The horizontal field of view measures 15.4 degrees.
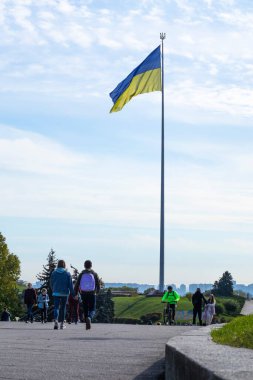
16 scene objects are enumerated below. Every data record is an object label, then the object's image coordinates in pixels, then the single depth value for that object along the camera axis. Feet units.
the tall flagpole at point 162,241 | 173.68
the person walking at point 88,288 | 73.92
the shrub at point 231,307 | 376.89
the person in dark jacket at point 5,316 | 159.48
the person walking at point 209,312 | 121.08
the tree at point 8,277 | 287.61
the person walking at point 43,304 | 115.85
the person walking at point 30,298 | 114.11
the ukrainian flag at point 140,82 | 127.65
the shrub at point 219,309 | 355.36
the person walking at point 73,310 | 107.03
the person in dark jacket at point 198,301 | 120.78
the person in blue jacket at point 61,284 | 75.15
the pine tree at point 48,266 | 385.29
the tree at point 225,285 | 558.97
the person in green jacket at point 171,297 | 113.09
